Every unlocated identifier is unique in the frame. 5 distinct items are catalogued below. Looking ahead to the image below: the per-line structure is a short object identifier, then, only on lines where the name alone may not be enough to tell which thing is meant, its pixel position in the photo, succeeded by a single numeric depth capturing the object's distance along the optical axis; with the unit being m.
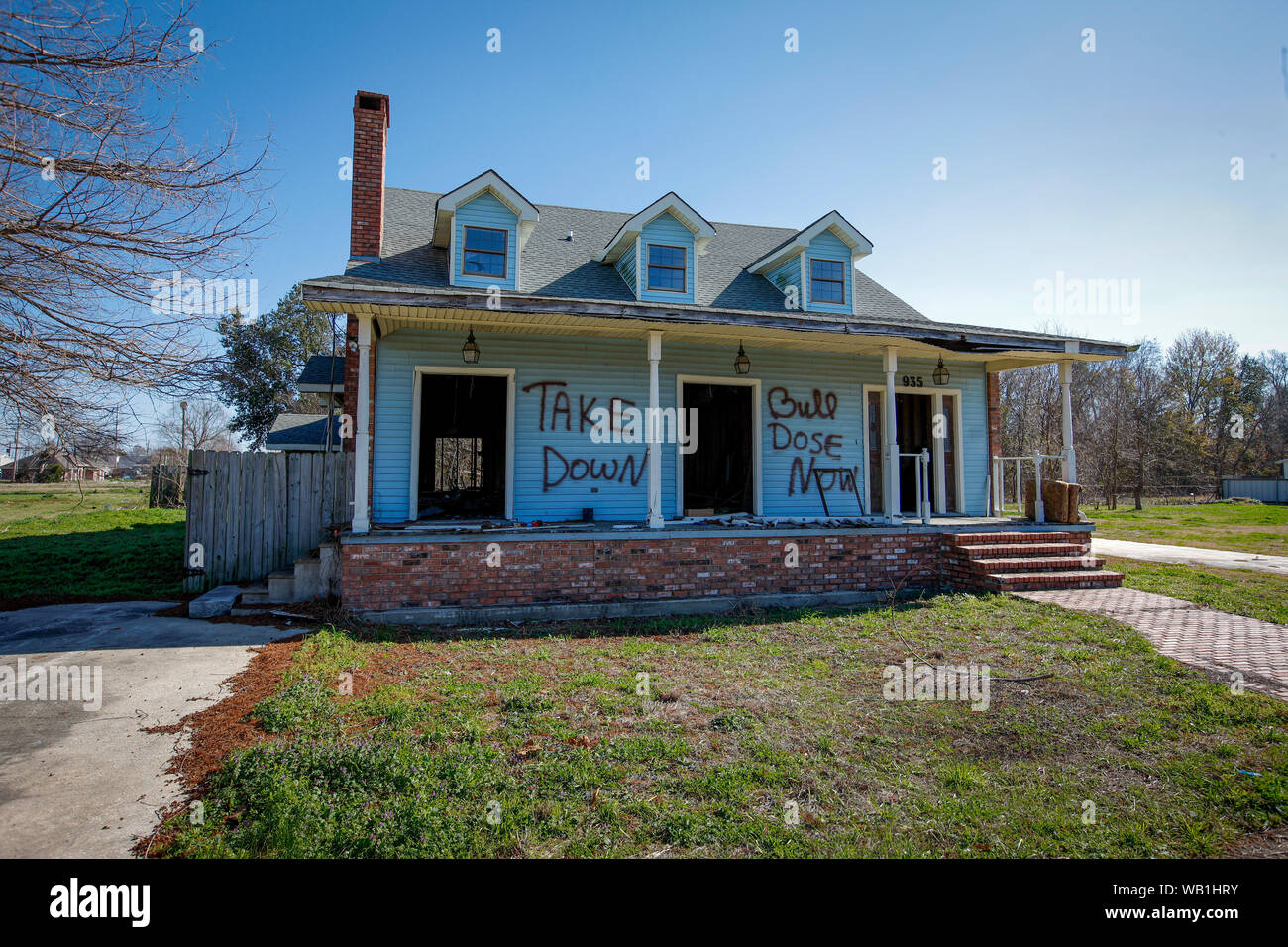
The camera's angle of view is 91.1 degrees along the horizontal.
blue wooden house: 7.64
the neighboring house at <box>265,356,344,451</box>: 14.27
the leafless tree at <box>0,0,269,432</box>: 4.33
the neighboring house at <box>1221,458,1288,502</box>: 29.50
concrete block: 7.27
